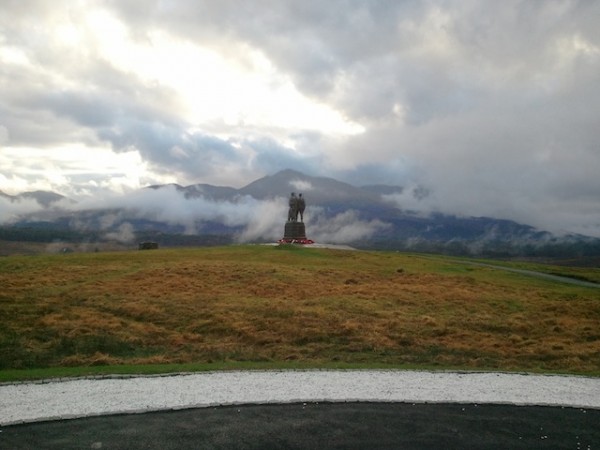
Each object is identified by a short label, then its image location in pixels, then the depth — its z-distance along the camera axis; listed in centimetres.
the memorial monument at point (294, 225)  9038
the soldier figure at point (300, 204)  9175
